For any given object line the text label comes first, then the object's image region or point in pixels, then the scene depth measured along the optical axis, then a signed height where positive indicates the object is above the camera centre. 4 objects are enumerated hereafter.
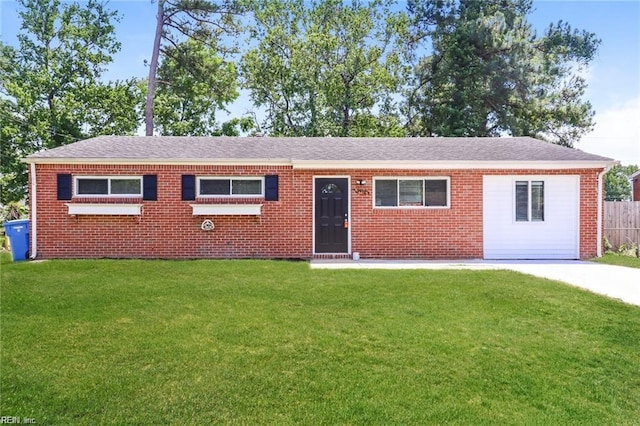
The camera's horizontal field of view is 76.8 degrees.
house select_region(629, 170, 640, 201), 26.71 +1.71
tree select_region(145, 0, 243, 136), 22.09 +10.42
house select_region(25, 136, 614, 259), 10.61 +0.21
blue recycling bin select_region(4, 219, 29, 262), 10.27 -0.60
